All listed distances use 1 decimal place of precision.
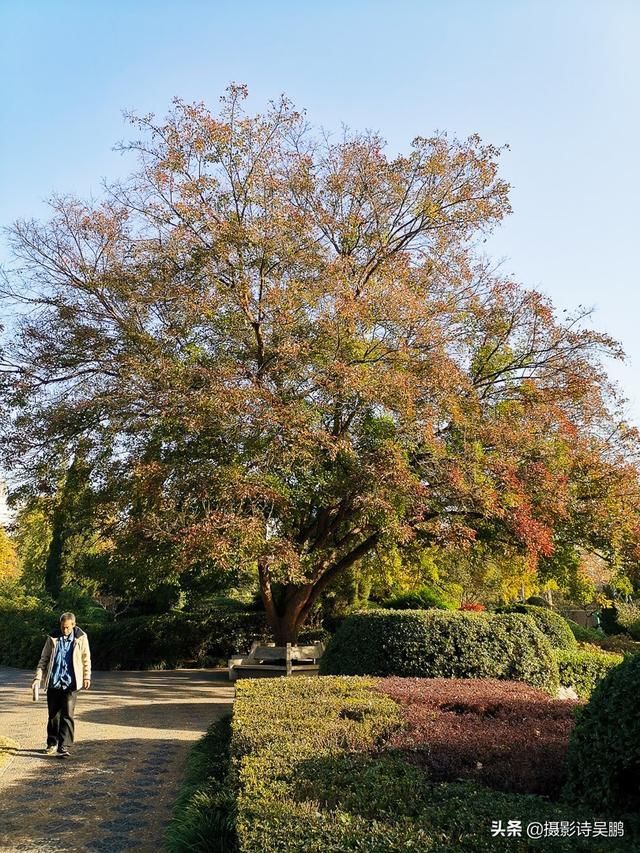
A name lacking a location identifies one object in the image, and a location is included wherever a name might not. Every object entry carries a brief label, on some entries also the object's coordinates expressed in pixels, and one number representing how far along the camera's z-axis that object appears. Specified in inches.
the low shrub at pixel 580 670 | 389.4
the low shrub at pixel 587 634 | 762.9
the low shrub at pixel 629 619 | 820.0
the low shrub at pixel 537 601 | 957.8
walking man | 278.5
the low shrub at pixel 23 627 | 663.1
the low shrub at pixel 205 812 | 156.9
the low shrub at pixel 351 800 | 115.6
